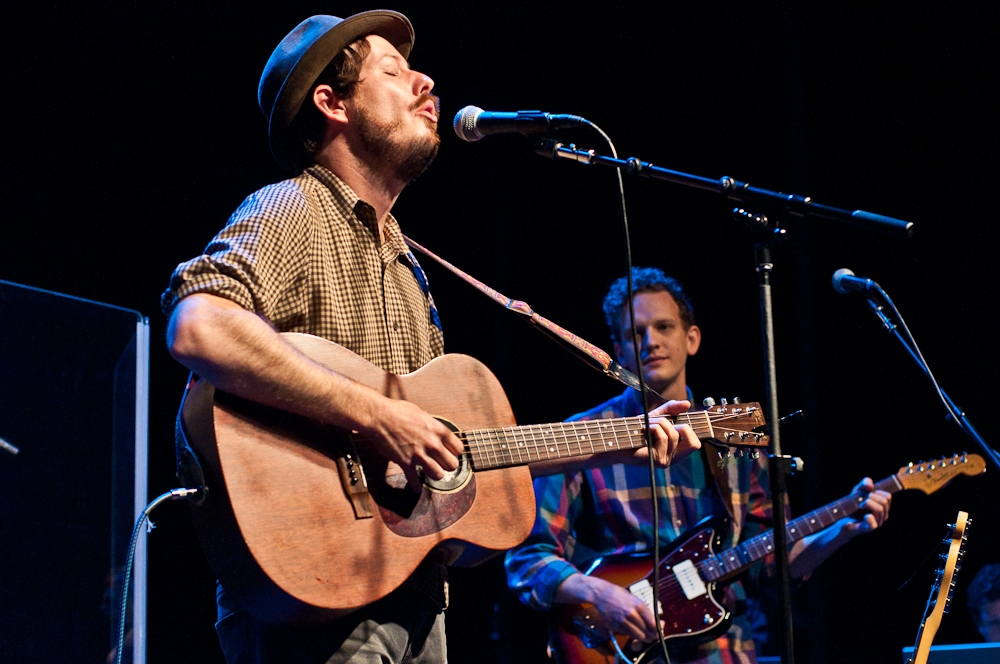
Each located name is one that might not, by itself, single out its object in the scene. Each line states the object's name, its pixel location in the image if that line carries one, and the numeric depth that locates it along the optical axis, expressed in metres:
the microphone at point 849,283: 3.17
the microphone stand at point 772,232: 2.10
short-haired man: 3.97
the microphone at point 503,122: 2.34
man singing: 2.00
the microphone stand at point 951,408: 3.07
